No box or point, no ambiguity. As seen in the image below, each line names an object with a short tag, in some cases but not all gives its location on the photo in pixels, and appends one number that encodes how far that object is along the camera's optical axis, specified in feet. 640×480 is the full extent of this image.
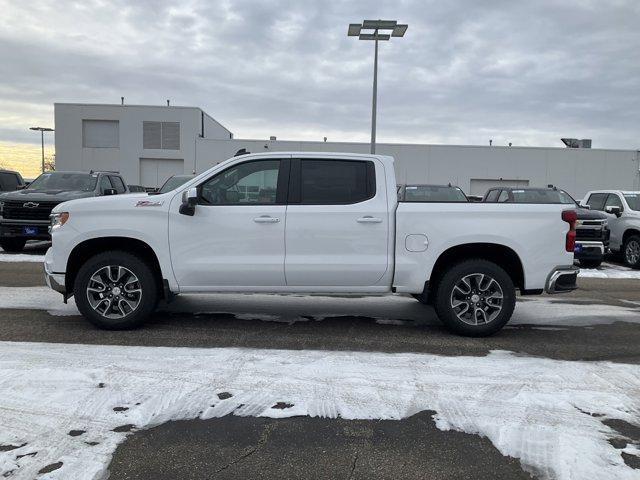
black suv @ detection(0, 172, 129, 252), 40.01
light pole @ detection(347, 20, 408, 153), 53.88
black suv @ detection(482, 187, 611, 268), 38.96
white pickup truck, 18.89
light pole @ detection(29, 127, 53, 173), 151.53
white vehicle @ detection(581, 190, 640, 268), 42.04
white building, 116.37
